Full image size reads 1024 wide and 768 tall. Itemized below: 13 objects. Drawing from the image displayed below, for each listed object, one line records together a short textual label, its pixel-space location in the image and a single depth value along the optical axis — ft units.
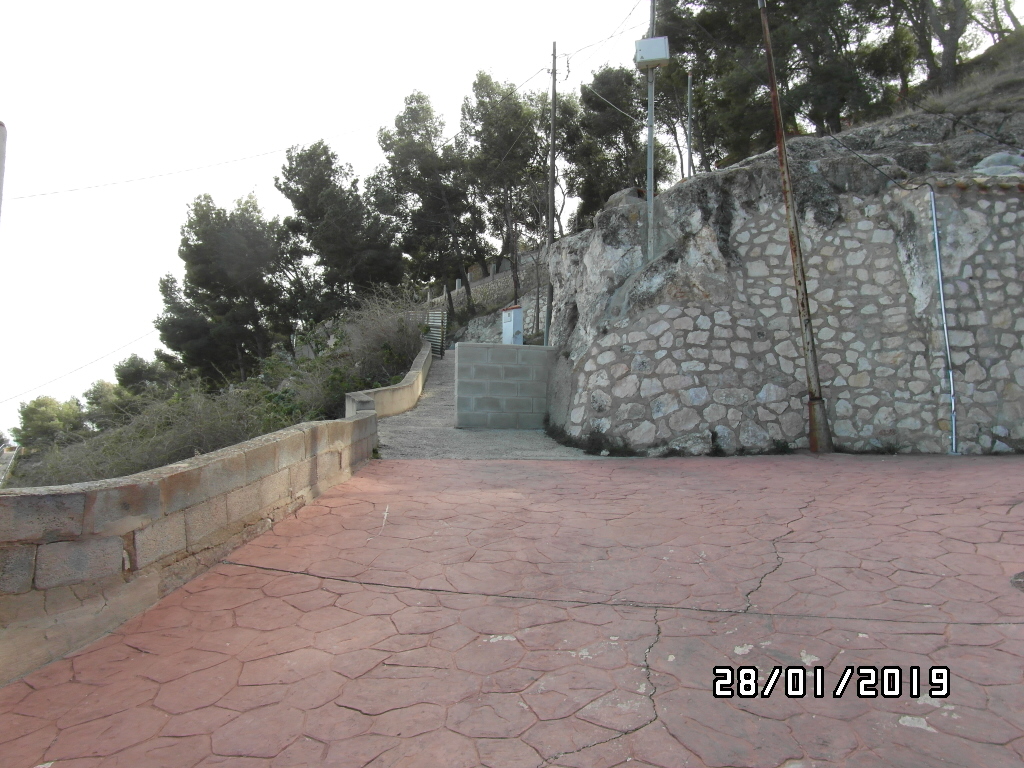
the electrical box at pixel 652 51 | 32.09
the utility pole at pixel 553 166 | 58.18
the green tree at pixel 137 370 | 92.84
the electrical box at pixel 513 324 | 43.39
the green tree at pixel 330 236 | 94.43
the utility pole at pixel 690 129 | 70.64
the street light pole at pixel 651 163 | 32.12
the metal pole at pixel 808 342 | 26.12
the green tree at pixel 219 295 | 94.63
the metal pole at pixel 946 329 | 24.66
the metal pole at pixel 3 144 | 8.32
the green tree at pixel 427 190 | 100.99
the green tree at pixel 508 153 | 93.61
